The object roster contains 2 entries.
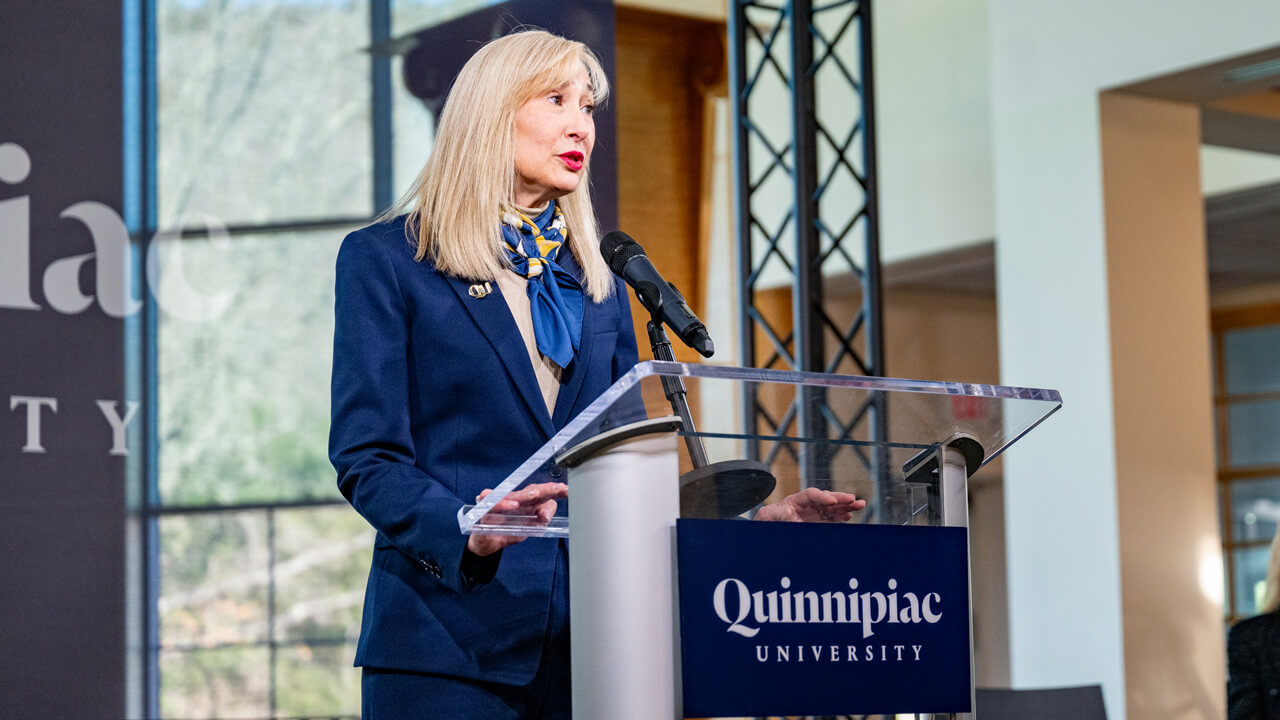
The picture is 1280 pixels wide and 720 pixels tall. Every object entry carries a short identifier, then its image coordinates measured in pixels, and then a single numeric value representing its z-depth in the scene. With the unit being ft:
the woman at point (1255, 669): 15.65
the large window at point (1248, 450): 33.81
